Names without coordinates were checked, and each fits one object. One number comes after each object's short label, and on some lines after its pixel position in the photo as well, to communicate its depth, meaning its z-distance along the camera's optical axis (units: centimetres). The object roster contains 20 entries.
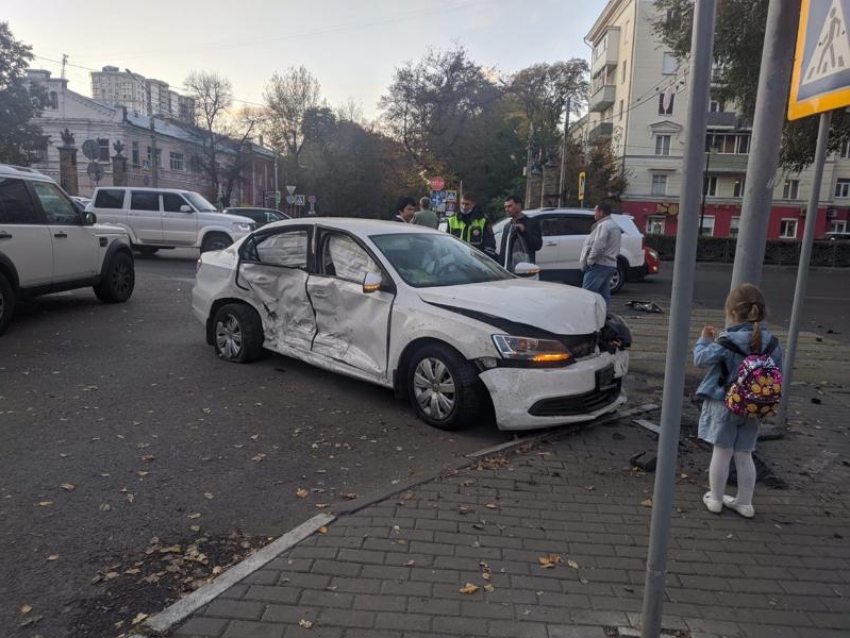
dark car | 2247
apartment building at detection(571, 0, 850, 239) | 4934
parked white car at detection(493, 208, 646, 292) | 1451
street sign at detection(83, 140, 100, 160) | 2606
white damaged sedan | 482
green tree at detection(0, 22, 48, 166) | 4275
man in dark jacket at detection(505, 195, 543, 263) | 846
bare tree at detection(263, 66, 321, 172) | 5838
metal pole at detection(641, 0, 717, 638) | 215
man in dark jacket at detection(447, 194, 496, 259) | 920
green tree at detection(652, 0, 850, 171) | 1476
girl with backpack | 360
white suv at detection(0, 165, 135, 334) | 798
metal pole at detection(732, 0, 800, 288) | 473
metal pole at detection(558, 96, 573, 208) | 3453
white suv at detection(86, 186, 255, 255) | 1811
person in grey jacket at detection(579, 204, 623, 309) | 812
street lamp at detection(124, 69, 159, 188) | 3999
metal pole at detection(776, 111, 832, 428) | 472
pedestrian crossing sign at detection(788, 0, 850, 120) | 378
